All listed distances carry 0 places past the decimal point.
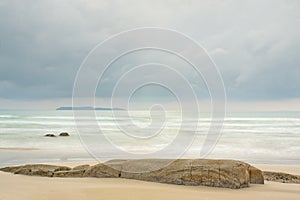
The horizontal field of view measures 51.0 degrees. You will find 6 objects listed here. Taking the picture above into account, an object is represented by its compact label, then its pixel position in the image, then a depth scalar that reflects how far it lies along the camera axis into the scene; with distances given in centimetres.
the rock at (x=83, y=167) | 719
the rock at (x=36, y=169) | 721
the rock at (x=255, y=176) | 644
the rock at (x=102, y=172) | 670
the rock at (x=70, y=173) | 697
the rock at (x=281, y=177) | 742
